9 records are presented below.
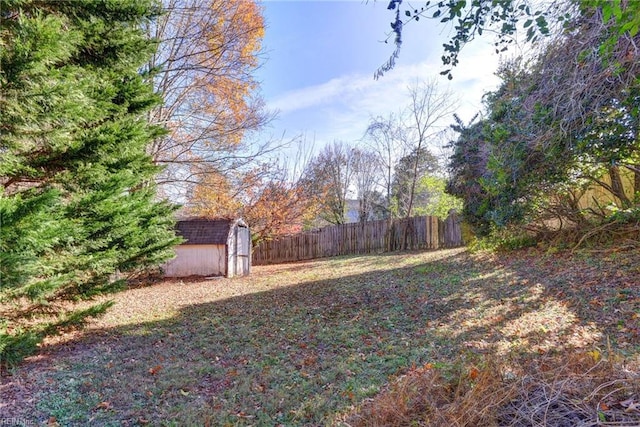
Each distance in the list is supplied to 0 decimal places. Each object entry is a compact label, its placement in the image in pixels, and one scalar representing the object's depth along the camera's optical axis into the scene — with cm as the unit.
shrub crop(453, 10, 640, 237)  309
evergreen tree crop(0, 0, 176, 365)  312
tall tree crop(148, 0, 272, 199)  877
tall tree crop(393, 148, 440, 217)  1853
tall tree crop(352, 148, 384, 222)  2069
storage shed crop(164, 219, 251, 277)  1048
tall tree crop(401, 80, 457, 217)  1565
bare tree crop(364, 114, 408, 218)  1809
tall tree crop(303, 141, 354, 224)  2017
